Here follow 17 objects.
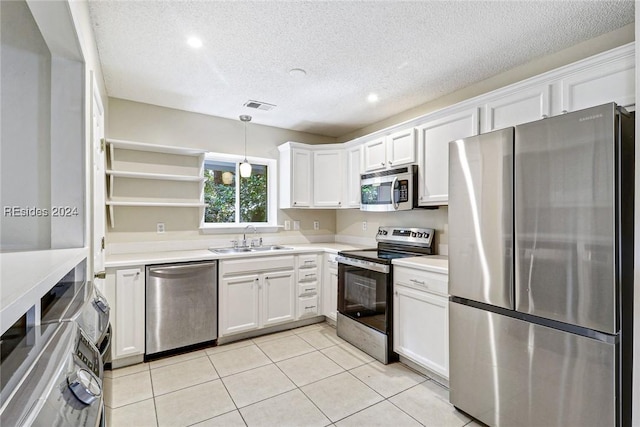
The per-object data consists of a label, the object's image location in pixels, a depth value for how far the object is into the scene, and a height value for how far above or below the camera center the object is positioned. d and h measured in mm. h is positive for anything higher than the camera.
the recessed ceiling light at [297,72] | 2564 +1161
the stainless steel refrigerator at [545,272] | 1428 -305
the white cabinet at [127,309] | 2588 -809
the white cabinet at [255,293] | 3106 -842
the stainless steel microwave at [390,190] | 2953 +232
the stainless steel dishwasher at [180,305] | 2752 -844
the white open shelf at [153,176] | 2994 +371
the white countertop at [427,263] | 2330 -399
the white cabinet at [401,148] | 2988 +642
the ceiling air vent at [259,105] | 3276 +1146
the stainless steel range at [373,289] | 2746 -717
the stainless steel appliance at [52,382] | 492 -308
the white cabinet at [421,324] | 2320 -873
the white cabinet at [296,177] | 3959 +457
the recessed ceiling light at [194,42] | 2117 +1163
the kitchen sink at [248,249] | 3498 -424
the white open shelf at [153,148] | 3008 +660
